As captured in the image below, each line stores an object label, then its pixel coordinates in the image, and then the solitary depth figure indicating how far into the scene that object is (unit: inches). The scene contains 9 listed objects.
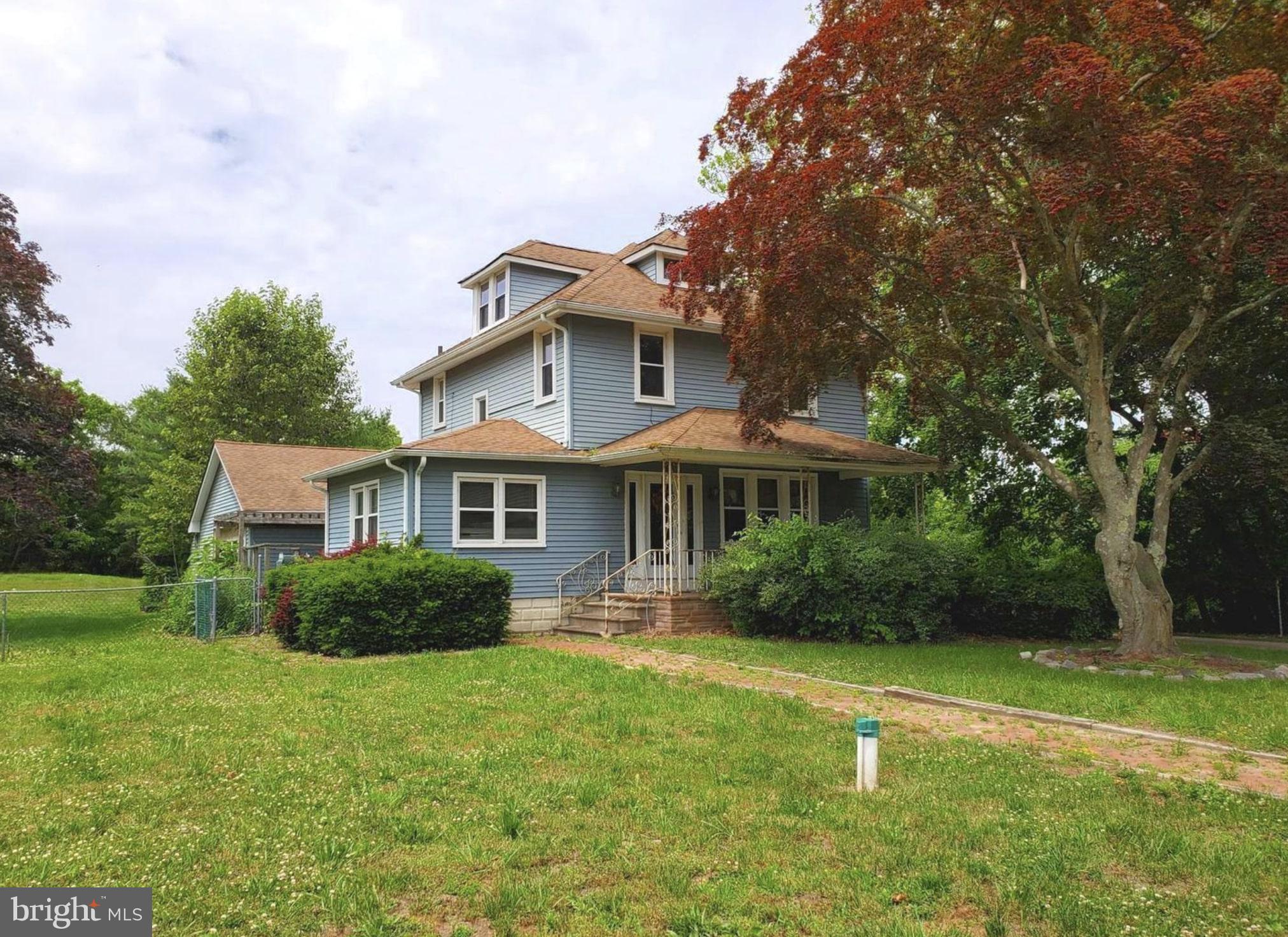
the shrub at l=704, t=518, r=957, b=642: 569.9
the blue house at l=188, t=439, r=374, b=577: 917.2
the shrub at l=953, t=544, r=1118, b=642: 633.0
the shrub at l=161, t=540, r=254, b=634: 693.9
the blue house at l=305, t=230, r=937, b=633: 652.1
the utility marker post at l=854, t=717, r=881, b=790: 216.4
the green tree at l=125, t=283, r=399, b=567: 1434.5
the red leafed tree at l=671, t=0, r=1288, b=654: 406.3
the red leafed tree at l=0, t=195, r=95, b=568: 711.7
